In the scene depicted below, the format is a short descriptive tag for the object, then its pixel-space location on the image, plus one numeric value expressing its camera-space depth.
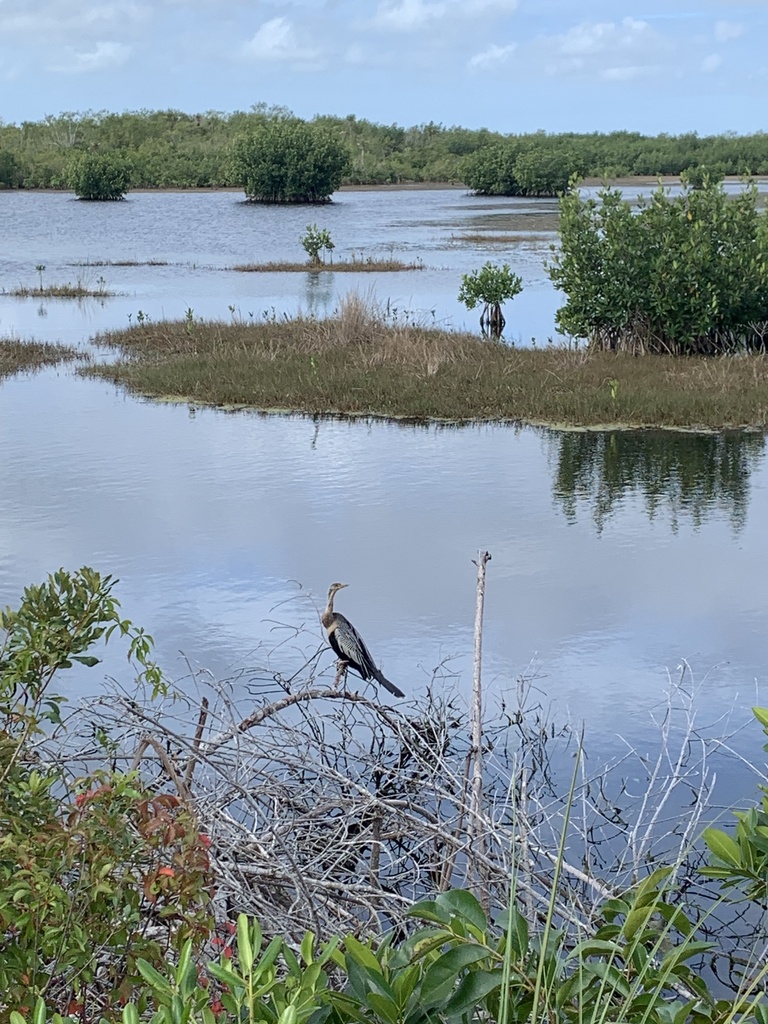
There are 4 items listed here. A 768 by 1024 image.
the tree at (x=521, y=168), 90.00
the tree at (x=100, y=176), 81.62
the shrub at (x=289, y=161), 79.38
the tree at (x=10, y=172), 100.86
